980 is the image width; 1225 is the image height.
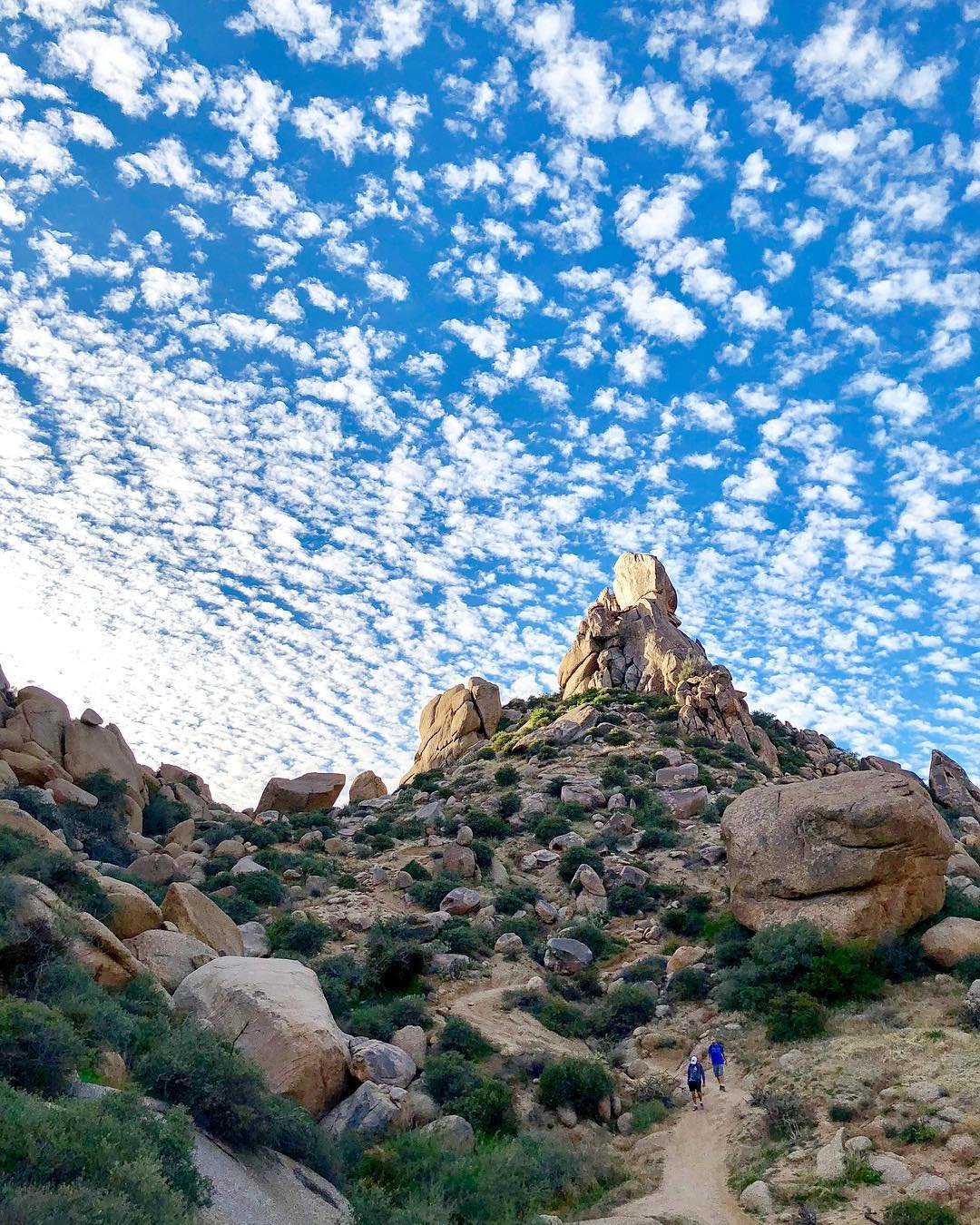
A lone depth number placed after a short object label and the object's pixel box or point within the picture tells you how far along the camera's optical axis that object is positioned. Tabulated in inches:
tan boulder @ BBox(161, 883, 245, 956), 741.3
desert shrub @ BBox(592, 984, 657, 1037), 848.9
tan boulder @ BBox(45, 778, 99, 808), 1360.7
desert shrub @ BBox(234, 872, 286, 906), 1137.4
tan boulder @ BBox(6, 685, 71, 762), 1503.4
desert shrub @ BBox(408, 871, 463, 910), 1135.6
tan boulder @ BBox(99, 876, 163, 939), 666.2
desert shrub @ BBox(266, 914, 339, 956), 946.7
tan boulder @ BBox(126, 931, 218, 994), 620.7
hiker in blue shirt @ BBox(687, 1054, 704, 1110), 681.0
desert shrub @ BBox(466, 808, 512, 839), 1469.0
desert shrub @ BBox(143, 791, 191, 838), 1585.9
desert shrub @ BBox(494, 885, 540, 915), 1114.1
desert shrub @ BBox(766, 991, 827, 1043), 748.6
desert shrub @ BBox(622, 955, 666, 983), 942.4
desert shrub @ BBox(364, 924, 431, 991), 871.1
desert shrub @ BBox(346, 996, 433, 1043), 709.9
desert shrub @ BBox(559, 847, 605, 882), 1253.1
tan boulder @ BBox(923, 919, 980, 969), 821.9
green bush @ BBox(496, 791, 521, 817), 1581.0
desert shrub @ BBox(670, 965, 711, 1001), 888.3
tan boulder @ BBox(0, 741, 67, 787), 1392.7
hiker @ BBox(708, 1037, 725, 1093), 712.4
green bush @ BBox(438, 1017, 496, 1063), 706.2
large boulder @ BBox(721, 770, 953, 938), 875.4
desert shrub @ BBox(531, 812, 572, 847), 1413.6
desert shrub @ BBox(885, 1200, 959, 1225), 429.7
